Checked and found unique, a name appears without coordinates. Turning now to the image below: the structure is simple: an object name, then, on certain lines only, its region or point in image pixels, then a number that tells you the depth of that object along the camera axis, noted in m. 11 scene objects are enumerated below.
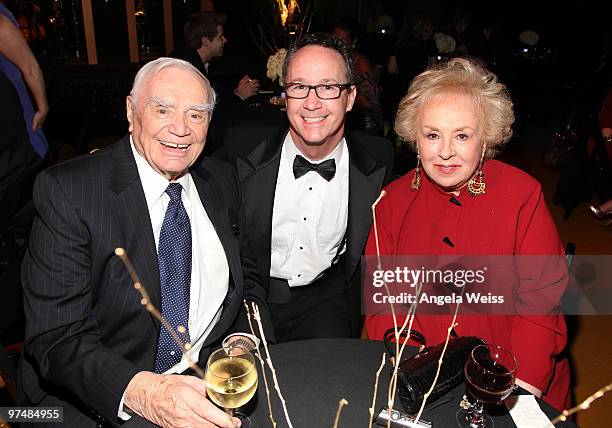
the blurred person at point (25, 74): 3.09
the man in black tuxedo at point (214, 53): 4.90
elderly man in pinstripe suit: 1.51
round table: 1.36
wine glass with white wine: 1.17
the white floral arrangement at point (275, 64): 4.70
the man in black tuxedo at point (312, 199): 2.23
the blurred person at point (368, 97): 4.88
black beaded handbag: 1.38
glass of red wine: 1.33
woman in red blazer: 1.88
